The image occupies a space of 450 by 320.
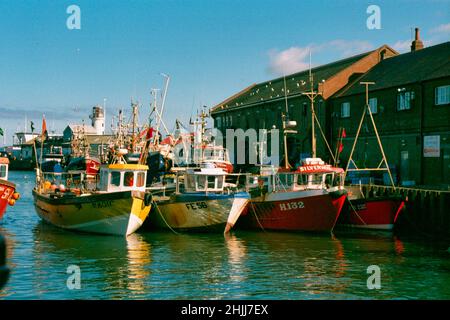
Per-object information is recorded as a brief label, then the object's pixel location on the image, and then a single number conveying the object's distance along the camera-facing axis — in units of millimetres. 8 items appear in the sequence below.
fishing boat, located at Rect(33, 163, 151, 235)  27484
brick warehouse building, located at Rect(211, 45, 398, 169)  56188
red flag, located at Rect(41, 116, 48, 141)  35031
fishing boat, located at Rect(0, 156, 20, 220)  30281
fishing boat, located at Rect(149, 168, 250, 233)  29375
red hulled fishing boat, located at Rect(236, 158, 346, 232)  30250
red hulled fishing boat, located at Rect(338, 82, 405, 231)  31000
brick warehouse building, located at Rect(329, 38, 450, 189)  40688
